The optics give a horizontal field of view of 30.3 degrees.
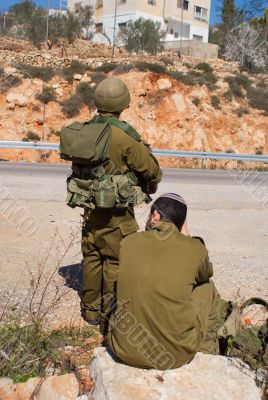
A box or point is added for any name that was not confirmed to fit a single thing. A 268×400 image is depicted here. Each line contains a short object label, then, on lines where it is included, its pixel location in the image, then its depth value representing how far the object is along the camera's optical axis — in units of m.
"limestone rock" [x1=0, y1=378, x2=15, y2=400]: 2.97
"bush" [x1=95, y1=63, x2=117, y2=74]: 25.02
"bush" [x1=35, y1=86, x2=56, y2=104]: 22.23
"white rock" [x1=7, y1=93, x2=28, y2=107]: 21.84
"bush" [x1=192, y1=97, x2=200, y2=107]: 23.83
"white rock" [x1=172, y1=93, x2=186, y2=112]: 23.29
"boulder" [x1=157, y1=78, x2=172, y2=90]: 23.69
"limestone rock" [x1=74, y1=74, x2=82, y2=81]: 23.95
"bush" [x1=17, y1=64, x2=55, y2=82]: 23.34
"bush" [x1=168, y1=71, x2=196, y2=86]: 24.41
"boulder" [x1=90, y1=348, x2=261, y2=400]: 2.57
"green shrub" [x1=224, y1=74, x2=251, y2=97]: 25.70
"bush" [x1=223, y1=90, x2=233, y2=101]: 25.11
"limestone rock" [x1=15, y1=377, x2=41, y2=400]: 2.96
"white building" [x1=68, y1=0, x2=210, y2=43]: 43.31
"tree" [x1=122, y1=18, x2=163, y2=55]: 32.78
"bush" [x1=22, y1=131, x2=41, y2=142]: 20.83
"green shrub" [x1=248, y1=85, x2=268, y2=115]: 25.22
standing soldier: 3.47
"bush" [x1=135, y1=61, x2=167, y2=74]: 24.25
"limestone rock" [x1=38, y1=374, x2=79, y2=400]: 2.92
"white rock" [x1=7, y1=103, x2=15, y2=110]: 21.67
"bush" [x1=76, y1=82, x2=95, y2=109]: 22.81
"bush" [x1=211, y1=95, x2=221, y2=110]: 24.35
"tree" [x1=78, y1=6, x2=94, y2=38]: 39.55
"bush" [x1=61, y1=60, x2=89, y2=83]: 23.81
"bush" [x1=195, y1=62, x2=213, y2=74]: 27.11
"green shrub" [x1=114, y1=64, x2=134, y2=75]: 24.38
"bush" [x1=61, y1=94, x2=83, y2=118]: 22.17
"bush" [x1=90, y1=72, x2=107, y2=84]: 24.09
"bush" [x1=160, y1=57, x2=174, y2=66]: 27.23
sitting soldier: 2.74
